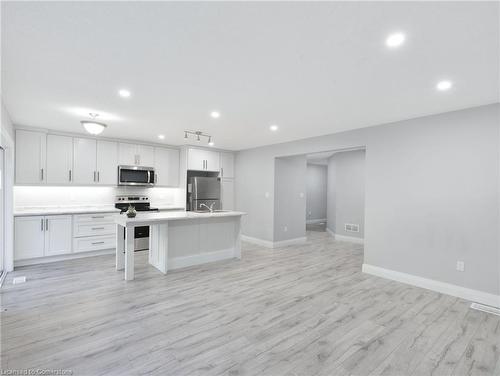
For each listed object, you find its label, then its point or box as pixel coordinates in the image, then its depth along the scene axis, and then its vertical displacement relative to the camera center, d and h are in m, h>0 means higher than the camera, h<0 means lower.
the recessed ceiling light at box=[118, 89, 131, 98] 2.89 +1.10
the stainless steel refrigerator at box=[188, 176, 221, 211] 6.25 -0.10
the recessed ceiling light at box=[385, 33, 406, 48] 1.79 +1.09
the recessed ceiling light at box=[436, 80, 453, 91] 2.54 +1.09
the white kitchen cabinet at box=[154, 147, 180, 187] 6.21 +0.53
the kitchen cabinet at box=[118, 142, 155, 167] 5.69 +0.76
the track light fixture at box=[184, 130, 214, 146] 4.75 +1.05
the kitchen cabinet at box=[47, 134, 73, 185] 4.89 +0.54
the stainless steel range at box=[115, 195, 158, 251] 5.43 -0.48
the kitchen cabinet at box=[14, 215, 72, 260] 4.33 -0.88
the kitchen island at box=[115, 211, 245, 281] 3.83 -0.90
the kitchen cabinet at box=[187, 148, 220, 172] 6.34 +0.73
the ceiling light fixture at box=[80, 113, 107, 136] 3.84 +0.93
